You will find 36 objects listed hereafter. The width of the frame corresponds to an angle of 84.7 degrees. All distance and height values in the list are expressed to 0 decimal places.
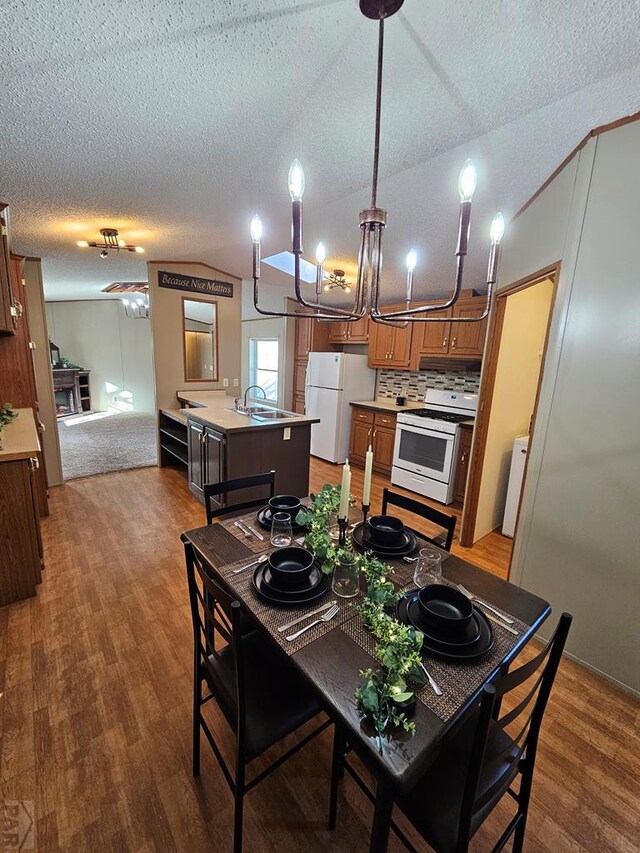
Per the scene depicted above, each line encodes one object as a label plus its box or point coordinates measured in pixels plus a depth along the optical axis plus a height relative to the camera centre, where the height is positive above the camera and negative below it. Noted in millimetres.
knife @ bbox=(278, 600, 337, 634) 1082 -813
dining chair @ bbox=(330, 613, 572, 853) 816 -1106
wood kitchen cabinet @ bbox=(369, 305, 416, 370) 4516 +243
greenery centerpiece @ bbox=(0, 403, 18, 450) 2532 -501
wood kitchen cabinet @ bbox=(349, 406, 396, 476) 4586 -970
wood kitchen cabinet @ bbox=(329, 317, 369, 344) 5121 +454
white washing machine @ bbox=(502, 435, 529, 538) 2949 -950
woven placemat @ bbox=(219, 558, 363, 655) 1052 -814
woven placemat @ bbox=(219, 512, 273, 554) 1526 -800
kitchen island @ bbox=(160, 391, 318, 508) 3139 -848
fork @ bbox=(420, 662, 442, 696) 914 -828
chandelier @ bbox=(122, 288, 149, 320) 6785 +920
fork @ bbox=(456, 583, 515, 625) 1161 -808
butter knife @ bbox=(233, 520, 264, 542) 1605 -793
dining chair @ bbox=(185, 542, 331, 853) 1038 -1108
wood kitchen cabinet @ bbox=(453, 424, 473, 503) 3666 -906
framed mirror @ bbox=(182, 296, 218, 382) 4707 +214
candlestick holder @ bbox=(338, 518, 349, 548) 1436 -688
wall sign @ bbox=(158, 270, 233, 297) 4375 +913
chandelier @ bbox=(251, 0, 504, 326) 1008 +425
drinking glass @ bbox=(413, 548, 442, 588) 1289 -741
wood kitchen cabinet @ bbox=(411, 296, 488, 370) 3773 +341
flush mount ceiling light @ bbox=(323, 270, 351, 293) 4199 +964
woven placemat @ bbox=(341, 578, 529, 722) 886 -826
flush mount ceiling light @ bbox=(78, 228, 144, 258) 3055 +998
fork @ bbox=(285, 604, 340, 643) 1049 -813
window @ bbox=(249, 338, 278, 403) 6734 -115
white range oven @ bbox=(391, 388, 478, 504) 3740 -851
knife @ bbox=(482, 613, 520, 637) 1110 -811
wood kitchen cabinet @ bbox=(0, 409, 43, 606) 2059 -1036
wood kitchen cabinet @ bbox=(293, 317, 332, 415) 5516 +262
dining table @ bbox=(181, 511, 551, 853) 766 -818
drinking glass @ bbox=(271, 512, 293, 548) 1559 -749
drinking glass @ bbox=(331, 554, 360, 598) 1257 -780
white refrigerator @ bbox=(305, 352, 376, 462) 4918 -432
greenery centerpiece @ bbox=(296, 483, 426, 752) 819 -765
